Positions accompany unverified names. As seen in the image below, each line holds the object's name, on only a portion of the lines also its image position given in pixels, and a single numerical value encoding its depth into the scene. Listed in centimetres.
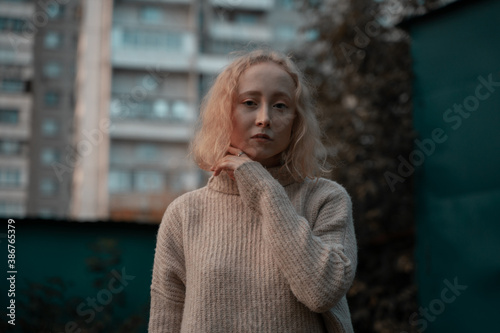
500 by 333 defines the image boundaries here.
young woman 177
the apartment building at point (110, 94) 3316
